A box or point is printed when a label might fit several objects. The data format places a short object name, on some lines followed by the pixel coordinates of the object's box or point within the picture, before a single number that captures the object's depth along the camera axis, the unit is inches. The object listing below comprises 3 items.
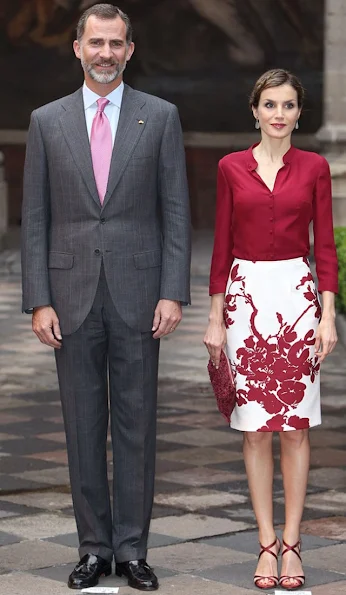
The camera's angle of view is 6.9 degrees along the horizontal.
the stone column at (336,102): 1359.5
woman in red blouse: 398.1
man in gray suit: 399.8
